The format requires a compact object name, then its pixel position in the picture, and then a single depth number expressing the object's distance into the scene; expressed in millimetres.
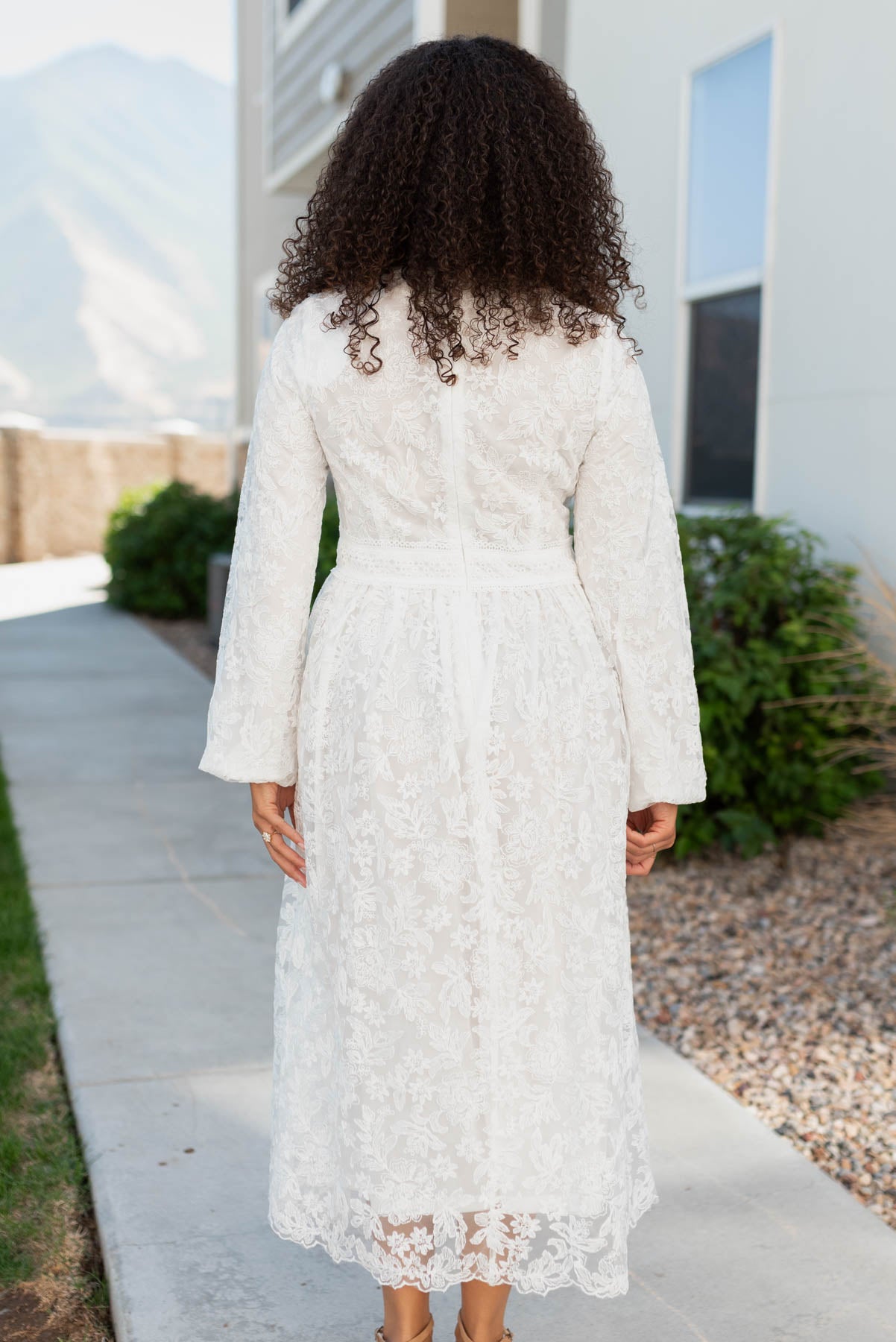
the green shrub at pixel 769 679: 4477
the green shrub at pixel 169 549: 11688
